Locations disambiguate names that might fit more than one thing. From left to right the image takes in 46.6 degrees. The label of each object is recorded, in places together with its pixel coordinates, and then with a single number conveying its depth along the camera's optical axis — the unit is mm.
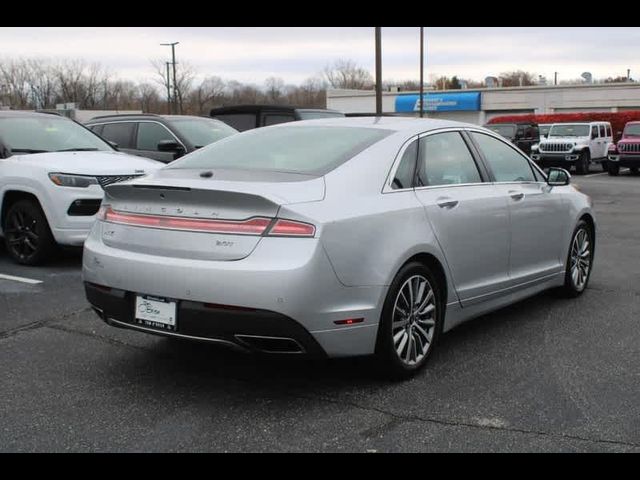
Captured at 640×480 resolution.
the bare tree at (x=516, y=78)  98562
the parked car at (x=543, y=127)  37622
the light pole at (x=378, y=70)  20703
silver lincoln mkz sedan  3701
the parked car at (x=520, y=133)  28000
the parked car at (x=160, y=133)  10656
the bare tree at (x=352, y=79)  111312
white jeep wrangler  25344
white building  52125
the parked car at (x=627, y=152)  24094
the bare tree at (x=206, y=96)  89025
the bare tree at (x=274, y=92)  102188
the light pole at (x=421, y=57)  36522
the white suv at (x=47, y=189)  7473
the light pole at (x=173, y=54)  61875
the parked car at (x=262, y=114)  13265
